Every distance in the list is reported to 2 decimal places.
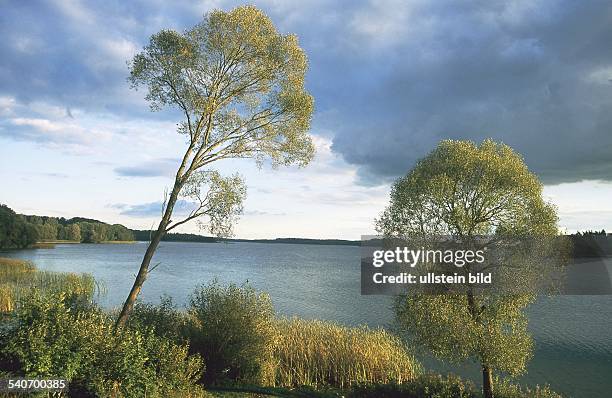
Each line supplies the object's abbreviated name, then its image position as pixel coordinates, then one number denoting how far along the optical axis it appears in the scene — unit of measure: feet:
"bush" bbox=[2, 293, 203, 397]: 47.29
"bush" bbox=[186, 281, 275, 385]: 65.67
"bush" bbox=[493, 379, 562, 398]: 65.84
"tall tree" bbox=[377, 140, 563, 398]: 64.80
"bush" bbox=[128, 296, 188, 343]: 65.19
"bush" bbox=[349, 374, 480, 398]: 64.59
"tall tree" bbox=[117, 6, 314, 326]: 67.77
